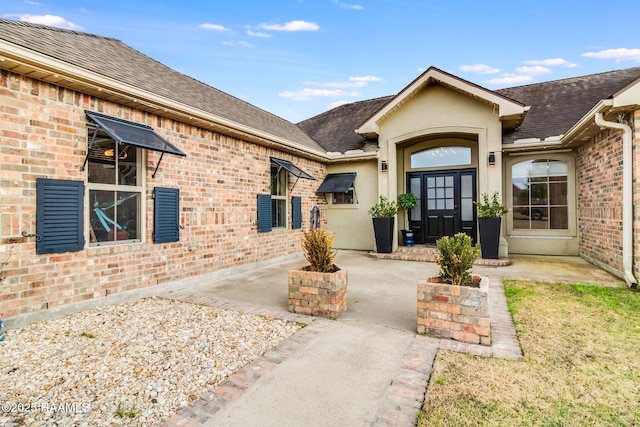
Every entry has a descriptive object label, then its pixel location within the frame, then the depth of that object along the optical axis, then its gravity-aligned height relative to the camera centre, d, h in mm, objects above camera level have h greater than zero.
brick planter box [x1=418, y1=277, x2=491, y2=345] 3043 -1033
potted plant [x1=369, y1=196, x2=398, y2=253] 8828 -329
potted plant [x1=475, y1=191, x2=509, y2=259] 7555 -350
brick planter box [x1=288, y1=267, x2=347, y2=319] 3840 -1036
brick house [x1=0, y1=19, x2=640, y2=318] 3814 +935
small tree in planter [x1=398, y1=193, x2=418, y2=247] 9523 +264
